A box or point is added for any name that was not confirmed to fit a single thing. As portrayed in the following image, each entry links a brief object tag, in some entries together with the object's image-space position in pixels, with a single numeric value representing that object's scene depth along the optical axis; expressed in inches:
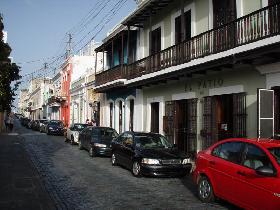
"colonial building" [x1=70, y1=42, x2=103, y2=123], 1417.3
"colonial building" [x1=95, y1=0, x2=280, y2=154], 486.3
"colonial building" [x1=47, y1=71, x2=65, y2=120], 2164.9
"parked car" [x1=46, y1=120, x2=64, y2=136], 1489.9
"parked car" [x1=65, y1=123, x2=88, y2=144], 1015.9
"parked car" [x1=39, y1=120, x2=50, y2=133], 1665.0
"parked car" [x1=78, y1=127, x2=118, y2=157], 728.3
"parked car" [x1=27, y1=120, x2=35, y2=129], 2099.9
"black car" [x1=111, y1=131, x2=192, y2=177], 482.3
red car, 267.0
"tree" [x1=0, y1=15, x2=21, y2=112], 850.1
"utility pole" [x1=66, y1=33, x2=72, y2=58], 1889.8
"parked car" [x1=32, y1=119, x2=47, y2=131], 1849.2
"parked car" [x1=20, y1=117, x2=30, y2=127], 2432.8
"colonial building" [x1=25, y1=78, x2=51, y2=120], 3380.9
